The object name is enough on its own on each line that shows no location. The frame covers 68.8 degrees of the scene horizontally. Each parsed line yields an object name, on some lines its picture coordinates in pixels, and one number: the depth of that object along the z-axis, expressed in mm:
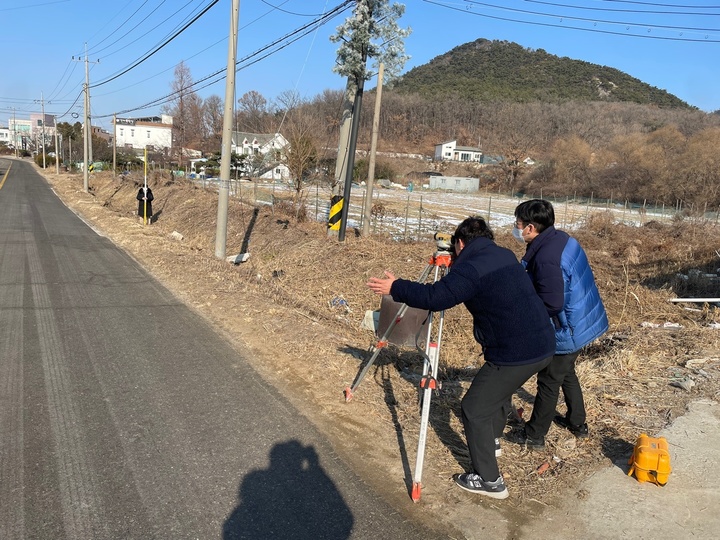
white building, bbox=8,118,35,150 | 145275
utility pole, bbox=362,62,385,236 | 14414
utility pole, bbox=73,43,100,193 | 33375
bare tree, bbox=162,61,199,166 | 54156
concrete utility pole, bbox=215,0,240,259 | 11234
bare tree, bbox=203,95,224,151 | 92631
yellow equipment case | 3457
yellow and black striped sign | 12758
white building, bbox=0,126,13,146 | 180175
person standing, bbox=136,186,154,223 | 17750
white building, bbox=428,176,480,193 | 76438
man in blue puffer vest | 3674
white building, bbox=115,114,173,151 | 117938
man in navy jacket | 3064
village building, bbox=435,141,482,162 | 119875
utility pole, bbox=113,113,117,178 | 39719
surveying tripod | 3250
